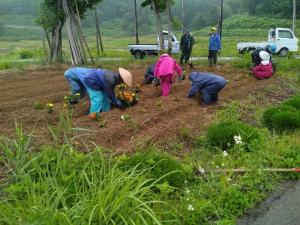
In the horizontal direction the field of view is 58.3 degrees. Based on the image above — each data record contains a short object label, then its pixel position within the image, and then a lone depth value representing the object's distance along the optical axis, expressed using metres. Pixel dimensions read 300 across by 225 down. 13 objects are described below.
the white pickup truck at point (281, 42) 13.53
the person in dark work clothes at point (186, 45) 9.64
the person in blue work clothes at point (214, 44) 9.28
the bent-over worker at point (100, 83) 4.75
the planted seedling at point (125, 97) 5.22
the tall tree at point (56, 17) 10.93
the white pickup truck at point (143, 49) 13.59
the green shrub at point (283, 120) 4.41
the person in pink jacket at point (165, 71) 5.78
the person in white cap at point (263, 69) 7.61
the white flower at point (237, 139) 3.49
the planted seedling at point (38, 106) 5.44
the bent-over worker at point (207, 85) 5.49
